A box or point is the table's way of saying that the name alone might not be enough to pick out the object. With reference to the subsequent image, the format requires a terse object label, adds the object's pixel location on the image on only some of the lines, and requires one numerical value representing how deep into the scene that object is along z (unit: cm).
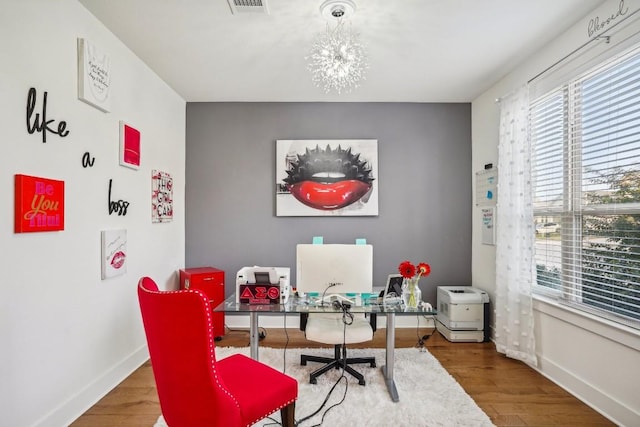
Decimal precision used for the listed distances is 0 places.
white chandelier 205
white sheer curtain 270
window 196
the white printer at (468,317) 329
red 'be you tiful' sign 163
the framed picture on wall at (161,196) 304
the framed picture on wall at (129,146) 253
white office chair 240
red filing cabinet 328
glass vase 231
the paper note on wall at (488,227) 334
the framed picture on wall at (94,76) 208
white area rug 201
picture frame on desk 246
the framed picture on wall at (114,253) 230
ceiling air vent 202
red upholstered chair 131
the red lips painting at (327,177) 375
